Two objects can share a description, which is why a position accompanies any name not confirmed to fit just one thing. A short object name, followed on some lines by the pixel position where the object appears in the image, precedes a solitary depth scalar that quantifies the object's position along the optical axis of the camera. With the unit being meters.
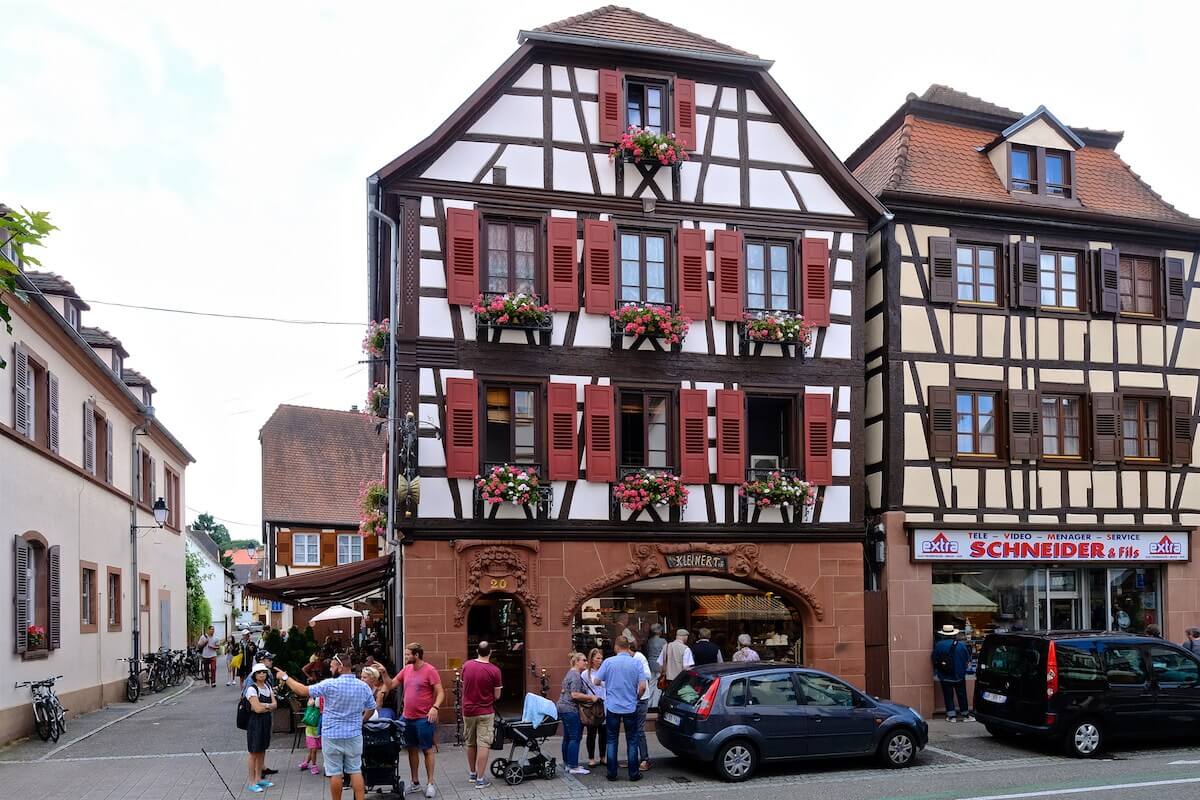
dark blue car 14.43
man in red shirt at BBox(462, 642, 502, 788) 14.29
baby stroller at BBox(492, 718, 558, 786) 14.39
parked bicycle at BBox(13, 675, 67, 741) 18.14
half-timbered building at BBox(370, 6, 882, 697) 18.34
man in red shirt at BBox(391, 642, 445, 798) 13.57
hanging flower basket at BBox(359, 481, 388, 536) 21.98
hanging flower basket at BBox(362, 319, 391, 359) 20.12
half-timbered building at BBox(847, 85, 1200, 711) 20.38
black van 15.63
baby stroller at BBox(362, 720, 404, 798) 13.00
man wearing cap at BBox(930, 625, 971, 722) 19.56
